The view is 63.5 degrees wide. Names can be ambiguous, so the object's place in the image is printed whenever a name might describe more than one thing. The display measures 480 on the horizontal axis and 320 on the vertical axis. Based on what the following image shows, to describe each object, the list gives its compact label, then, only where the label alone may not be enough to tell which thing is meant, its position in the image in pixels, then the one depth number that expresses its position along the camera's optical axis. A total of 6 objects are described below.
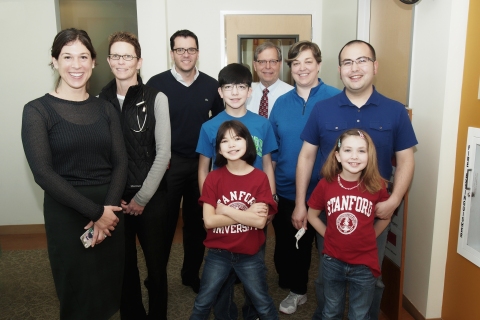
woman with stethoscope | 1.90
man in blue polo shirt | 1.81
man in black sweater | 2.48
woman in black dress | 1.56
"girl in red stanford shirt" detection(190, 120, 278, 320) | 1.79
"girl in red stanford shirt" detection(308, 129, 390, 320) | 1.71
